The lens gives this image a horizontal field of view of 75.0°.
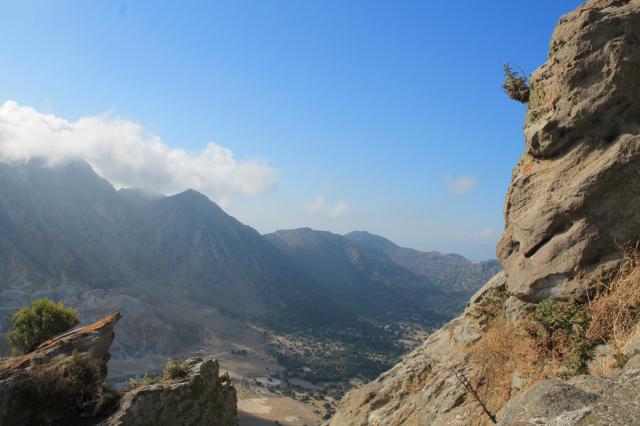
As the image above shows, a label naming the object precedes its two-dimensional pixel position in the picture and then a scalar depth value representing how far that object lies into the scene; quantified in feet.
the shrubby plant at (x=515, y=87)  46.26
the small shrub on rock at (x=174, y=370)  42.70
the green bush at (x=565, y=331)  26.07
